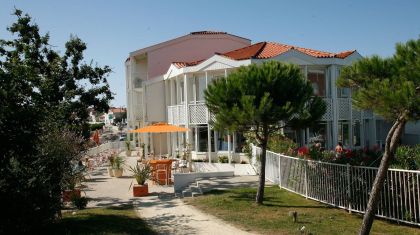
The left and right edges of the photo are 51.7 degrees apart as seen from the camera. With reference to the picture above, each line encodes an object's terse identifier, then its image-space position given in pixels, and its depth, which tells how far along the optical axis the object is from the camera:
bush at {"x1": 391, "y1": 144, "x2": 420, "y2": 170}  11.98
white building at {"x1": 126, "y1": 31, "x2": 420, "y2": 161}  25.12
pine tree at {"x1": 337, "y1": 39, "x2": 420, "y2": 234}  7.35
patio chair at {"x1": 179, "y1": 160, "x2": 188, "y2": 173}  21.84
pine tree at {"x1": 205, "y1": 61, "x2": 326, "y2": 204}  12.72
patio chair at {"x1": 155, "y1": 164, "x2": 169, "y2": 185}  19.84
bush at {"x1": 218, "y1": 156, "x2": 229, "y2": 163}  24.91
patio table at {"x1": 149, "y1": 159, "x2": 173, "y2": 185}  19.92
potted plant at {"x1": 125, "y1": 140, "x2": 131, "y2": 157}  39.06
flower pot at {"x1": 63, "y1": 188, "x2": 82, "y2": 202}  14.53
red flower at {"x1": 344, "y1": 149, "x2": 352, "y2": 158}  13.57
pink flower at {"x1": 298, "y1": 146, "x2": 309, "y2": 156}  16.23
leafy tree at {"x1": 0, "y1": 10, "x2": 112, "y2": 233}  10.00
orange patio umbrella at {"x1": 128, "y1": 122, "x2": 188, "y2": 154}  23.02
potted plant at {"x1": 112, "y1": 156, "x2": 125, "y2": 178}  23.61
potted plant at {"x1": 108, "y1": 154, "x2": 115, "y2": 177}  23.92
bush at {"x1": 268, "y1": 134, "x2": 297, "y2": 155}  18.87
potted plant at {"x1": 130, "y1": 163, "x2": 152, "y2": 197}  17.33
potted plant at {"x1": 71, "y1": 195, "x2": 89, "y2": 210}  14.63
